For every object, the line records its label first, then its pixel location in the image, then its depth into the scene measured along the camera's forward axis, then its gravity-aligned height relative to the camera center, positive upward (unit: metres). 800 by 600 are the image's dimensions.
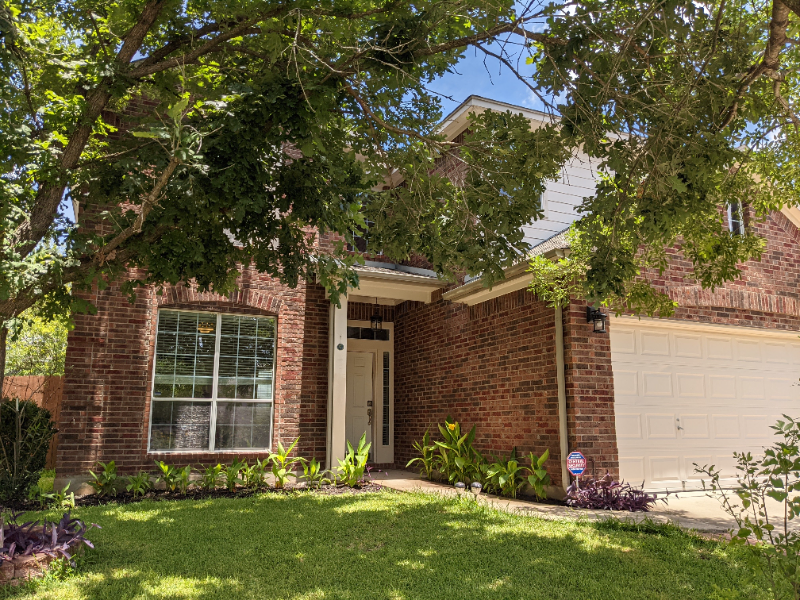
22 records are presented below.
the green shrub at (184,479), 7.95 -1.19
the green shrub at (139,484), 7.75 -1.23
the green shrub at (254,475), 8.41 -1.20
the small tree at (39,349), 18.25 +1.35
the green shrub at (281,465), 8.55 -1.07
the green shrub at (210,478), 8.21 -1.22
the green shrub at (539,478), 7.51 -1.08
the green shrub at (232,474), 8.12 -1.14
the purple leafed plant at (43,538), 4.30 -1.13
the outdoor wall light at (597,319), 7.76 +1.00
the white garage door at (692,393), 8.12 +0.03
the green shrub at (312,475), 8.67 -1.24
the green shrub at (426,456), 9.76 -1.08
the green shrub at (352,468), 8.64 -1.11
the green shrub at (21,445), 7.84 -0.75
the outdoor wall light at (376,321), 12.12 +1.50
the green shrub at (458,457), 8.85 -0.99
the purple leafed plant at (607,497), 7.04 -1.25
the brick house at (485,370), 7.95 +0.36
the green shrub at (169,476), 8.00 -1.15
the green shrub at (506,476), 7.86 -1.12
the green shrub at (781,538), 2.57 -0.70
